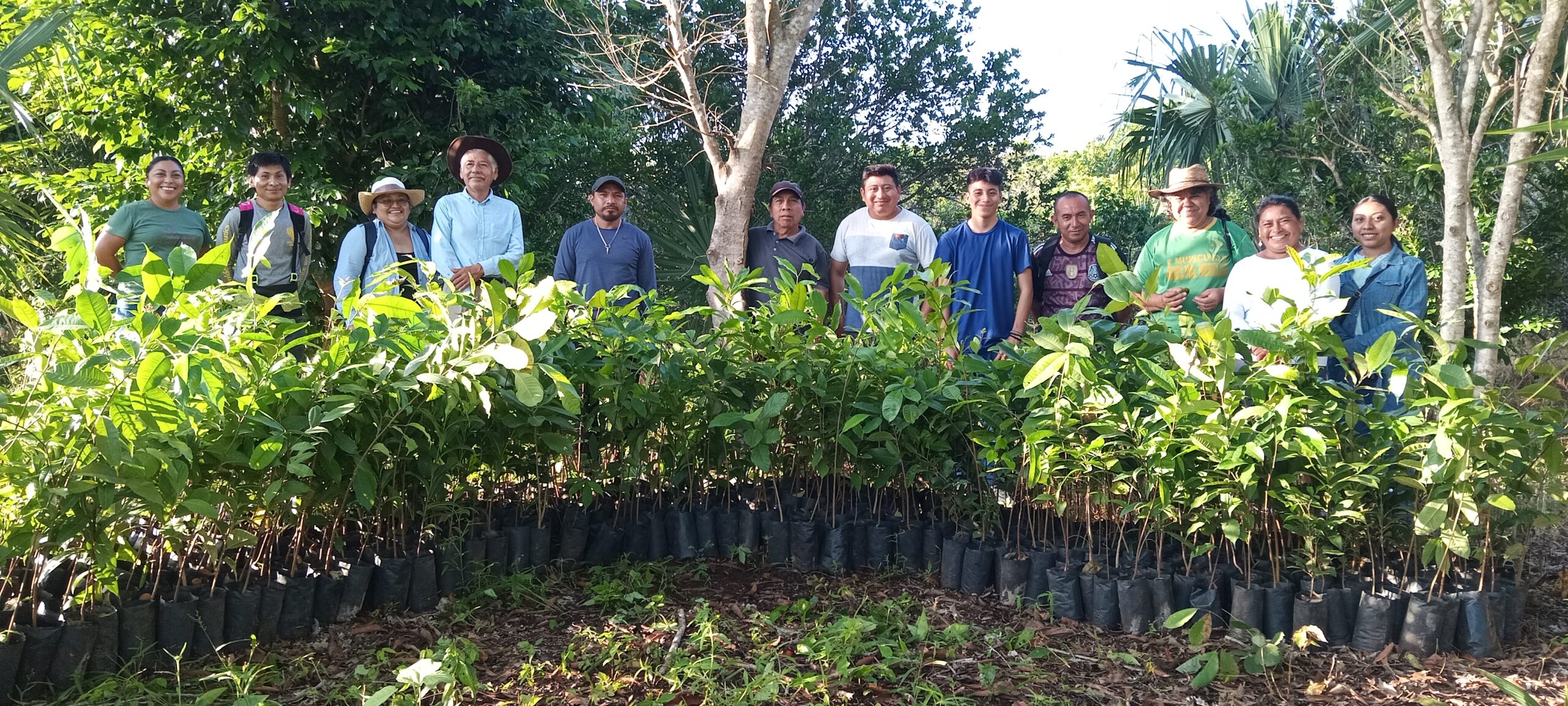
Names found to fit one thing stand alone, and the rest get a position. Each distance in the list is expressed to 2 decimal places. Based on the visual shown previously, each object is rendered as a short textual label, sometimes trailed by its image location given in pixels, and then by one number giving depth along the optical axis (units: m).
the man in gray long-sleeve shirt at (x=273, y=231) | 3.97
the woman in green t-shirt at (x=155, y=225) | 3.86
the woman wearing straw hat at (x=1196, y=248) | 3.85
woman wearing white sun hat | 4.07
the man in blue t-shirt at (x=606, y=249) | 4.37
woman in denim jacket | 3.35
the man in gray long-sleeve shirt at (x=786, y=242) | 4.49
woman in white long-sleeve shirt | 3.45
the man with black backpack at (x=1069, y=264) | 4.11
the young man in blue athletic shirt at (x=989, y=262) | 4.20
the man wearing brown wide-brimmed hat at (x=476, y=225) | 4.16
